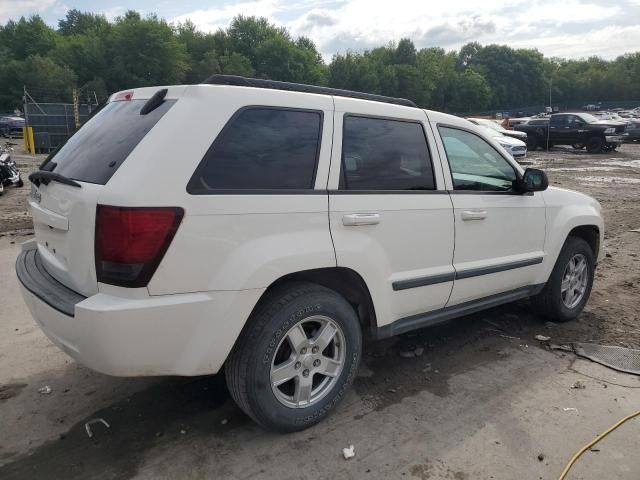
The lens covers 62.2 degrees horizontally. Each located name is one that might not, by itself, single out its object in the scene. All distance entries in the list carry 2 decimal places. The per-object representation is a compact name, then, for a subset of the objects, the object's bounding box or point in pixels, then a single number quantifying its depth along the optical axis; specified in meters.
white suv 2.46
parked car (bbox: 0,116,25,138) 35.84
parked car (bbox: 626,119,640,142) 29.12
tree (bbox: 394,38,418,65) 102.44
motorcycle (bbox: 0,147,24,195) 11.96
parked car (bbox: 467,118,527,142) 21.45
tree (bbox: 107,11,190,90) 70.75
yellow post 22.33
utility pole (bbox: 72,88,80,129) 21.10
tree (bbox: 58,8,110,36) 96.38
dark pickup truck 24.11
